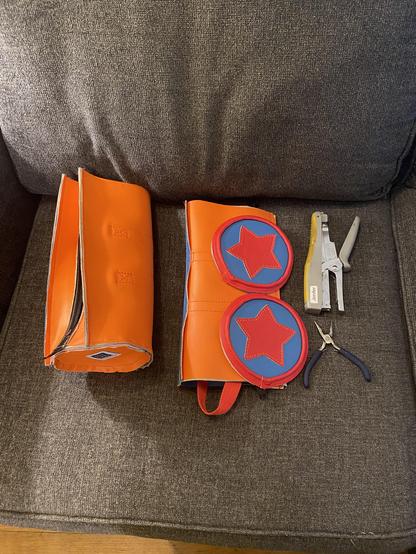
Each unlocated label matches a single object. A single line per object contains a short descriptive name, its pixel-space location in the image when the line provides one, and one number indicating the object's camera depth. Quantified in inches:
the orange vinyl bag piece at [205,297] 30.2
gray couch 28.0
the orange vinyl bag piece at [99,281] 28.8
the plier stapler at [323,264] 33.5
